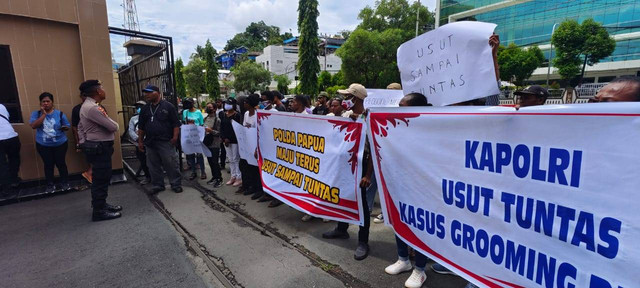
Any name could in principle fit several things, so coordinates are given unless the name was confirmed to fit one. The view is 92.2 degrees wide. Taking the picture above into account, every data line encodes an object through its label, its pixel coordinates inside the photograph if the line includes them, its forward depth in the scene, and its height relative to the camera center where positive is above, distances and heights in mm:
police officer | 4133 -527
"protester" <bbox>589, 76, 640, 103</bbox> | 1786 -5
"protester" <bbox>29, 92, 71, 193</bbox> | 5172 -555
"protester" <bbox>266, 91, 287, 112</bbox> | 5504 -22
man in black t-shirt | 5215 -595
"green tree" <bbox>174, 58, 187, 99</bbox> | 39488 +3250
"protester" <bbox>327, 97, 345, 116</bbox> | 3994 -169
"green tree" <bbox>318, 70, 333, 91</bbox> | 43938 +2343
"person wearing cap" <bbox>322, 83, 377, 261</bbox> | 2949 -893
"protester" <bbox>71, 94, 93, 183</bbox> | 5516 -302
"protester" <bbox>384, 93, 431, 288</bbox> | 2502 -1463
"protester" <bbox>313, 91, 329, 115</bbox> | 8012 -208
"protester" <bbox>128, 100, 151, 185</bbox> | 6242 -1003
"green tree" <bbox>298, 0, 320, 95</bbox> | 31547 +5674
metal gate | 6398 +712
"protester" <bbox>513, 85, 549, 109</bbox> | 3303 -34
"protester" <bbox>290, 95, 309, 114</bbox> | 4445 -83
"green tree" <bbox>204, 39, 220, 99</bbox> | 46812 +4026
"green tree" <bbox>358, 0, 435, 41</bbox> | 41594 +10835
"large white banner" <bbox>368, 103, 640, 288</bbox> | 1360 -538
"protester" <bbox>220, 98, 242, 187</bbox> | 5531 -572
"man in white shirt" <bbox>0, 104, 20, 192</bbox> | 4820 -789
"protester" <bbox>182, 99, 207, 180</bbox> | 6566 -448
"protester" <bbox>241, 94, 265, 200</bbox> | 4934 -1166
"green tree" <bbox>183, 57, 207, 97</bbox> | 49469 +3975
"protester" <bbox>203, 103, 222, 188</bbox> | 5965 -946
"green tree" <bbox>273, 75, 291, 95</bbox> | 53112 +2770
